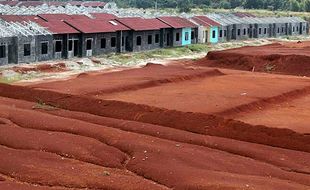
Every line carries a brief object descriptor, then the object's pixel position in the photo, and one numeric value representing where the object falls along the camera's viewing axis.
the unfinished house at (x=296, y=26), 106.81
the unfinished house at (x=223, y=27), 84.31
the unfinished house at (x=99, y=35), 56.25
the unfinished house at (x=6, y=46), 46.92
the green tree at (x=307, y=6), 144.23
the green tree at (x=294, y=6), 146.75
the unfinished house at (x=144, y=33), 64.00
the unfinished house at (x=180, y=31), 71.69
